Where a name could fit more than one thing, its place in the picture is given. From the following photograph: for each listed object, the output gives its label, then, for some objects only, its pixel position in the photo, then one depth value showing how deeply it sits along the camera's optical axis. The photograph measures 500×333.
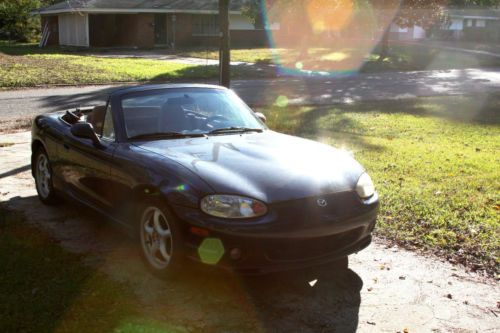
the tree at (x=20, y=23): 47.22
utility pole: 11.49
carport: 40.25
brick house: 39.69
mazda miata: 3.88
